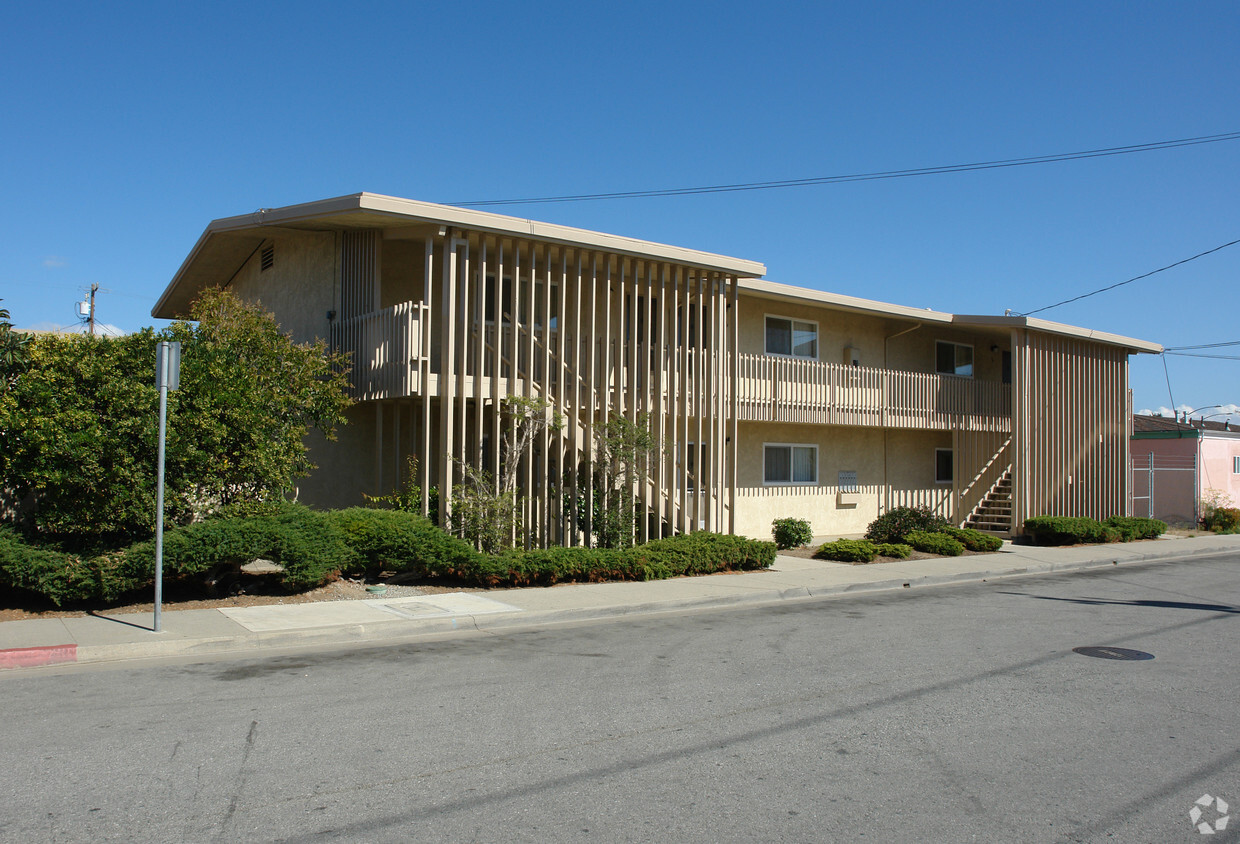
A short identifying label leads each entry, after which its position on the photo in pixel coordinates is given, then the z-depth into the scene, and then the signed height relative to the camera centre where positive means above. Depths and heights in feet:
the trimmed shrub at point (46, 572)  32.14 -3.77
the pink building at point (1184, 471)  98.99 +0.33
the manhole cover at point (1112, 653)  30.53 -6.04
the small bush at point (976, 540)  68.13 -5.03
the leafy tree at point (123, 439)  32.96 +0.96
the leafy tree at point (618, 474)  50.52 -0.28
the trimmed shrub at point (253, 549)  33.50 -3.23
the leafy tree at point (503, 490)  45.55 -1.11
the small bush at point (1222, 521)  92.94 -4.71
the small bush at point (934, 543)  64.64 -5.05
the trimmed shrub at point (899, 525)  67.15 -3.90
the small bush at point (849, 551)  59.16 -5.19
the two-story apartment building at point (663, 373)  48.14 +6.38
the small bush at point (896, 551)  60.75 -5.23
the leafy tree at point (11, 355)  35.35 +4.17
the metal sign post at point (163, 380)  30.14 +2.81
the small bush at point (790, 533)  66.59 -4.49
